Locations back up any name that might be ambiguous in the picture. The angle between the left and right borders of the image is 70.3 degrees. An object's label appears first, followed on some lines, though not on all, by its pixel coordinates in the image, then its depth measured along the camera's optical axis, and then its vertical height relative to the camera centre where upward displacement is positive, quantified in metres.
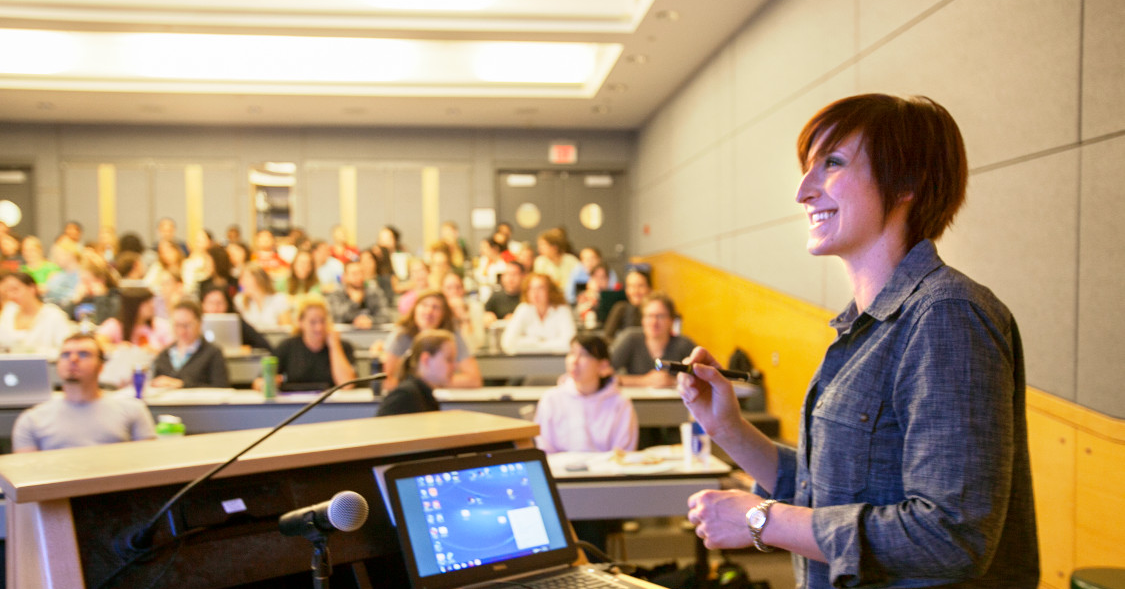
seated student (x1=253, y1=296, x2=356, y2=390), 5.76 -0.63
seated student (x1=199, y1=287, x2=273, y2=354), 6.68 -0.37
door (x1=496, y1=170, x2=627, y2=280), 12.01 +0.91
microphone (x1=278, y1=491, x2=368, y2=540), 1.06 -0.34
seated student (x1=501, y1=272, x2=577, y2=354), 7.18 -0.49
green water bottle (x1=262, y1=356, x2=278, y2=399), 4.90 -0.68
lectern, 1.21 -0.40
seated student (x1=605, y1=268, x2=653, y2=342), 7.18 -0.39
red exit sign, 11.85 +1.68
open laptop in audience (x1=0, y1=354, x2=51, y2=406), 4.54 -0.62
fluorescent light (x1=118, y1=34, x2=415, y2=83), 9.14 +2.43
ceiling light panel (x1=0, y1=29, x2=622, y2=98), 9.12 +2.38
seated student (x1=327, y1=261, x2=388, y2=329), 8.30 -0.35
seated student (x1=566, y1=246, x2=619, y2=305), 9.60 -0.09
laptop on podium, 1.45 -0.49
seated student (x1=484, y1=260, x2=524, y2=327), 8.48 -0.33
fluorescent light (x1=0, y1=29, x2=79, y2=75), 9.01 +2.47
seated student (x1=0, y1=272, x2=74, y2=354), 6.71 -0.45
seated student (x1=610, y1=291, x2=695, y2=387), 5.63 -0.58
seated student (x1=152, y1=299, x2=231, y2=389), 5.55 -0.64
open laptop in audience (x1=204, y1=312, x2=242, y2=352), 6.14 -0.48
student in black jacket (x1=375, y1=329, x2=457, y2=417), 4.03 -0.47
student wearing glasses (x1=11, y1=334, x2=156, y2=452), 3.70 -0.70
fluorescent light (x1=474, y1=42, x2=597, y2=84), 9.32 +2.43
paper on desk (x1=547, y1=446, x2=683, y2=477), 3.58 -0.91
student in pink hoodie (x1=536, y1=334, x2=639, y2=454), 4.13 -0.76
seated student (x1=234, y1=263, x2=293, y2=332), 7.70 -0.34
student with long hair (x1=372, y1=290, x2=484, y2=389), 5.52 -0.42
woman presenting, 1.05 -0.19
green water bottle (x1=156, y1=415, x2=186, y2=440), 3.94 -0.79
